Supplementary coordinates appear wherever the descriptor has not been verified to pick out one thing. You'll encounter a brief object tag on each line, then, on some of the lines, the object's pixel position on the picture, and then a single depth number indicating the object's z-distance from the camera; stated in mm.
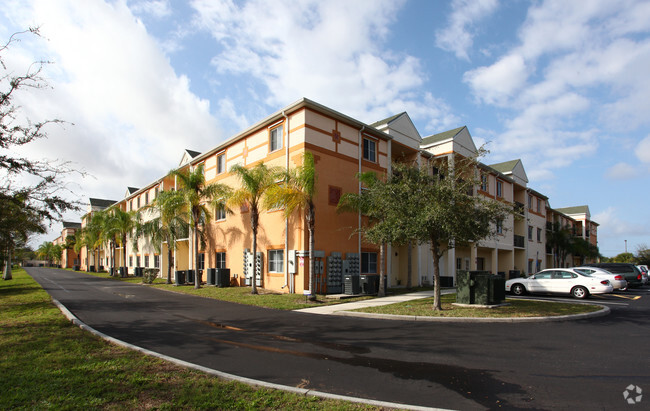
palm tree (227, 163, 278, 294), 18469
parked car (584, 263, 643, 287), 25062
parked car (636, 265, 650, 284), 29828
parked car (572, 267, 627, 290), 19872
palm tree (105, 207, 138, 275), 37969
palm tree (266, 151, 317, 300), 16391
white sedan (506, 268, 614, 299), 17516
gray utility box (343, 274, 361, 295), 17938
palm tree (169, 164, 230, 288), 23188
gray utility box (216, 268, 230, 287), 22734
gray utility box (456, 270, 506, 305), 13836
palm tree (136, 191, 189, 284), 24266
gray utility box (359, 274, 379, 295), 18281
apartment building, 19139
